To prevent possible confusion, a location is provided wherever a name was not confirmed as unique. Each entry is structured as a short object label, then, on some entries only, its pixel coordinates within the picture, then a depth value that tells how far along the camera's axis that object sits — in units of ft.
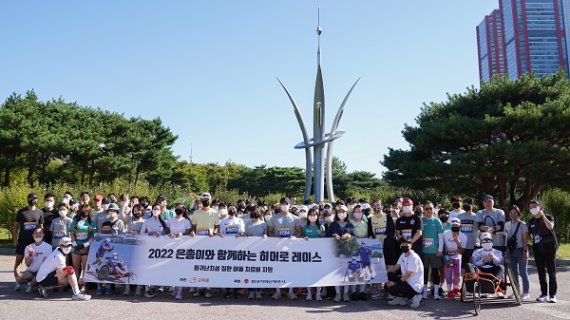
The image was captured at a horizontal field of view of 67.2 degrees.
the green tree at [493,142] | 45.32
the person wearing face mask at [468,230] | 24.50
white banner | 23.17
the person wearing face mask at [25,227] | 25.08
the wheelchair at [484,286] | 21.01
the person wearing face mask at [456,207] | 26.09
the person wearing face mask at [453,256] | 23.43
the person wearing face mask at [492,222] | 23.63
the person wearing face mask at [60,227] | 24.72
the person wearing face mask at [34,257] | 23.77
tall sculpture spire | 78.28
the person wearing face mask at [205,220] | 24.59
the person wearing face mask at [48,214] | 25.36
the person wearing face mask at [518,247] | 23.29
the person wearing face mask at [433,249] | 23.61
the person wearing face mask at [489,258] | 22.17
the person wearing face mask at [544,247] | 22.43
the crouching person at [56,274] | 22.44
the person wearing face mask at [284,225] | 24.73
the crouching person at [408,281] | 21.68
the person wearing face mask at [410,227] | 23.44
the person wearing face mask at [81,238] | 24.62
